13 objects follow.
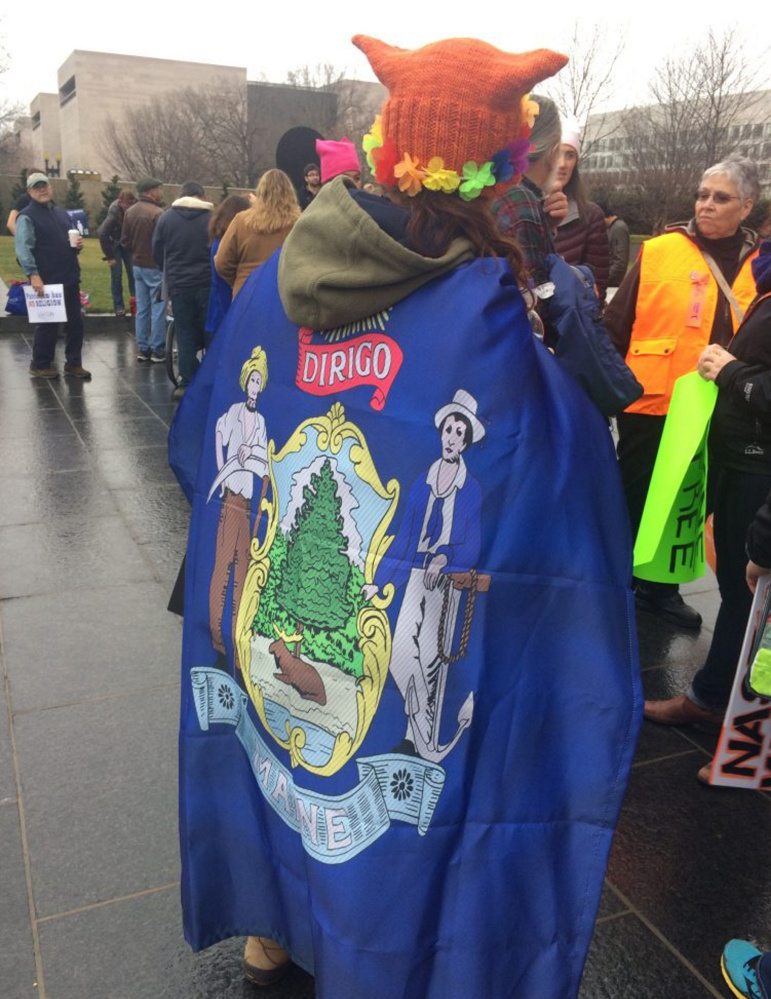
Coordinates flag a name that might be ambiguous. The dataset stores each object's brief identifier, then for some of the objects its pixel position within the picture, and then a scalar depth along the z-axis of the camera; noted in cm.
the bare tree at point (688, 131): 2592
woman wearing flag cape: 149
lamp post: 5165
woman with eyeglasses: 345
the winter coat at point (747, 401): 268
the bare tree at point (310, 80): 6028
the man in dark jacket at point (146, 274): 994
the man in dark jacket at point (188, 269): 773
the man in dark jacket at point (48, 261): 820
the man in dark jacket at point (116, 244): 1183
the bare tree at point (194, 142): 5497
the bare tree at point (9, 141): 6044
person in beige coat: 542
